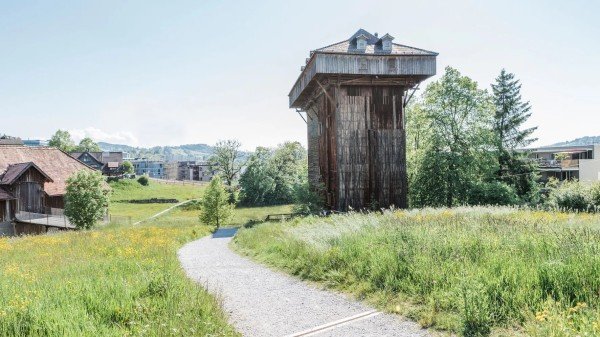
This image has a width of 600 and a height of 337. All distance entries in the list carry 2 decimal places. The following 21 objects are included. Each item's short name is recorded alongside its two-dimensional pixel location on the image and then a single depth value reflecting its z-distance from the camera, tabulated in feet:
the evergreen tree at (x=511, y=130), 132.46
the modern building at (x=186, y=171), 538.06
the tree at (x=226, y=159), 261.85
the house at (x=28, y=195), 114.73
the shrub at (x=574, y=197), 80.79
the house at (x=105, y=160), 300.81
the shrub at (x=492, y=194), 108.37
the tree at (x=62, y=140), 293.02
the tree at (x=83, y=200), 103.65
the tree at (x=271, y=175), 220.84
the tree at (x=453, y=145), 113.60
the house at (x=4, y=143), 144.95
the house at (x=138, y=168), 636.07
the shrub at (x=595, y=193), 78.17
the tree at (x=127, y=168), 347.56
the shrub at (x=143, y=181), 268.00
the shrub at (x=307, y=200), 99.19
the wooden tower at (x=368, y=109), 93.15
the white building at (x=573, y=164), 159.43
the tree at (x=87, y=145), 338.75
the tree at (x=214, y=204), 113.50
